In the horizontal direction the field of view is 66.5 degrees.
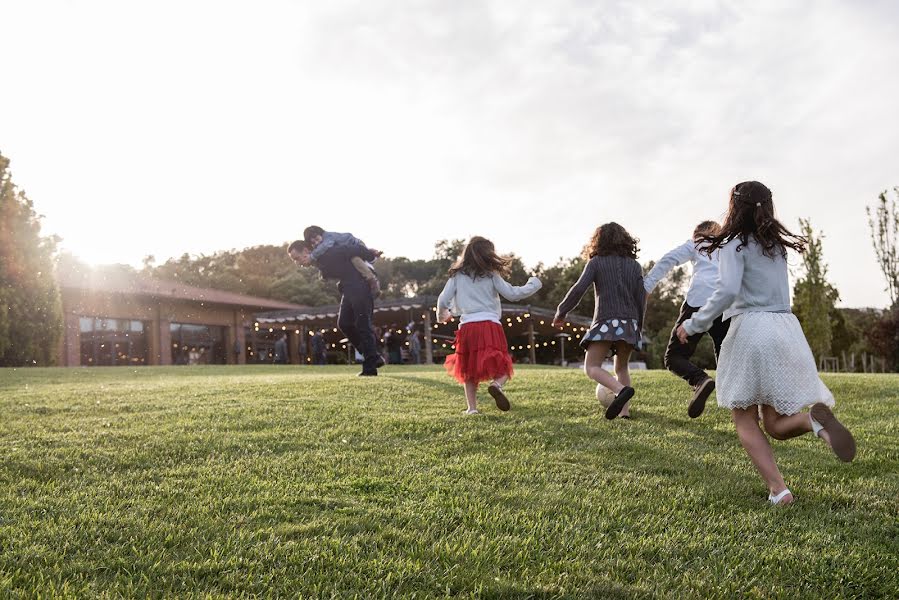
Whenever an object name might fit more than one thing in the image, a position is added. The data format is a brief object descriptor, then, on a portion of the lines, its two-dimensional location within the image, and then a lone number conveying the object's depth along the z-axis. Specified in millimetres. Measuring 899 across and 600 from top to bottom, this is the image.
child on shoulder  9695
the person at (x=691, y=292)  6062
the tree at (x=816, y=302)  26047
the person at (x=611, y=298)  5855
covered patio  27178
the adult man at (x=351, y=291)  9711
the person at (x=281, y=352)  29391
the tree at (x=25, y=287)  17531
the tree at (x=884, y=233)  27016
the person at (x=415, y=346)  26672
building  26125
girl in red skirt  6430
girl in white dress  3428
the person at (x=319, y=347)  27406
